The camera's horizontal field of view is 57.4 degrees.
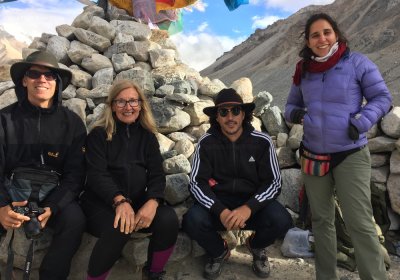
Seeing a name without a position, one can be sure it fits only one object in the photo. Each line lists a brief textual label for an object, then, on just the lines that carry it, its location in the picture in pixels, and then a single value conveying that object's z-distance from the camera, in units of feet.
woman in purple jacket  9.91
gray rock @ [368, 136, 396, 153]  15.52
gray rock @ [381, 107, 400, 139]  15.35
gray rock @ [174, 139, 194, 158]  16.90
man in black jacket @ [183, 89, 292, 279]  12.09
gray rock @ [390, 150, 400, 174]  15.18
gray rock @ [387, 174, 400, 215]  14.99
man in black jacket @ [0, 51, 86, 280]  10.39
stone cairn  13.77
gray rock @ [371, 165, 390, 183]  15.65
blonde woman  10.81
